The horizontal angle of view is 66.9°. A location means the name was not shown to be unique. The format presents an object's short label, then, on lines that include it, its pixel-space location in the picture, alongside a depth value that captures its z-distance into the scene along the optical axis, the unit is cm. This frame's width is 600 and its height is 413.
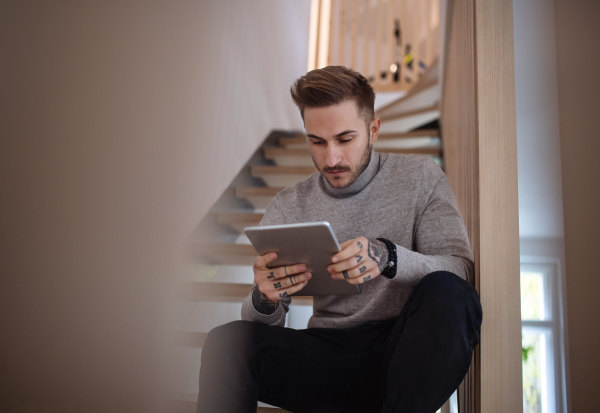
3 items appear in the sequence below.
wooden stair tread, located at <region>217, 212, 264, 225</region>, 222
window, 262
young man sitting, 84
